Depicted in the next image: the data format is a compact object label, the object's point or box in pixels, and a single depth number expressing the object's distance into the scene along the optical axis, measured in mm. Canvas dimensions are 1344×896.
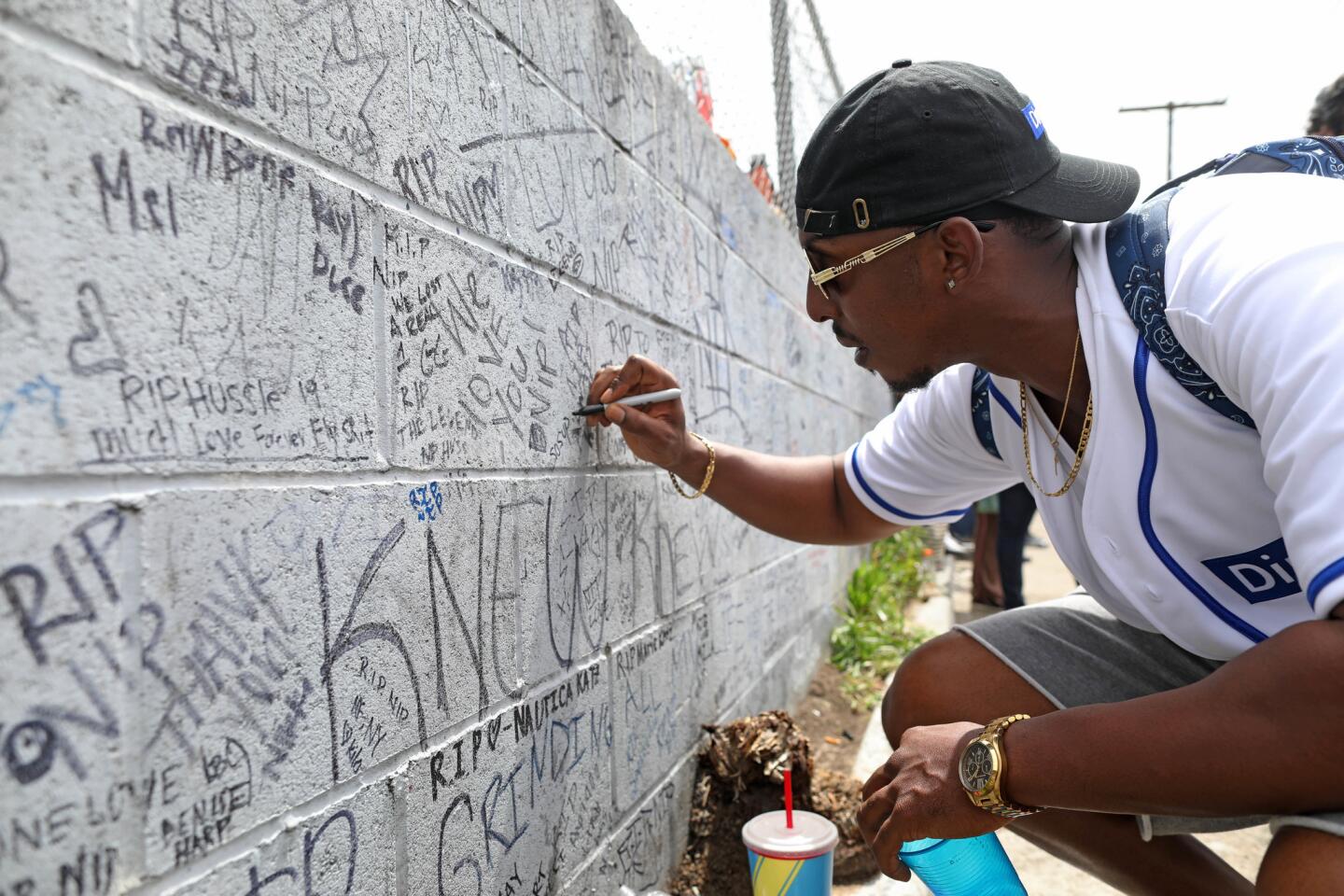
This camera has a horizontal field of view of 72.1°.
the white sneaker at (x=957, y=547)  9391
